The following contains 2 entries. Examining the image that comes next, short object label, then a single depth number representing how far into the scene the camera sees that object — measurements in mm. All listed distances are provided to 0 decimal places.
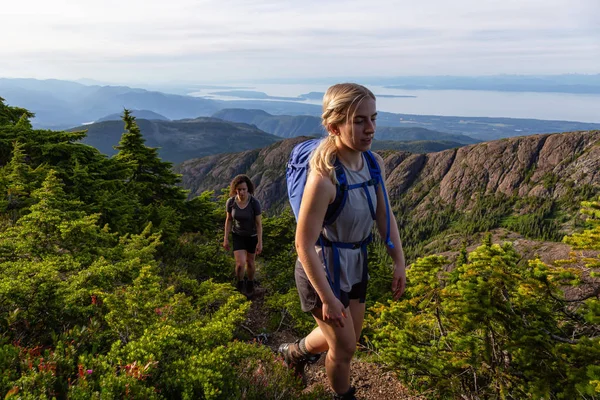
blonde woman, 2623
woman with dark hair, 7711
